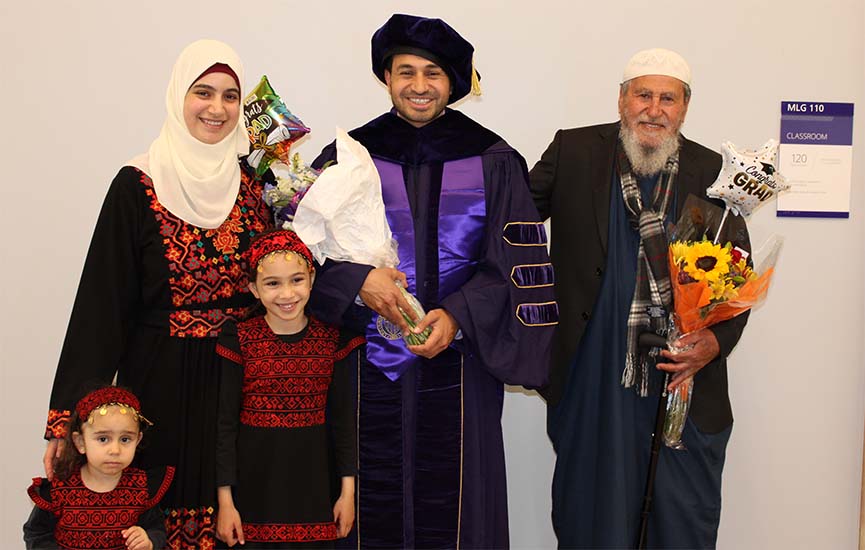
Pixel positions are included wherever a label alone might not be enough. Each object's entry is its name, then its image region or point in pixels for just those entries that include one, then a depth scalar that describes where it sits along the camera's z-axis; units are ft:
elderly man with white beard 11.16
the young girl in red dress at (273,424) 9.07
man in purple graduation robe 9.90
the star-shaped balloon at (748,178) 10.52
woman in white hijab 9.06
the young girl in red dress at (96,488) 8.54
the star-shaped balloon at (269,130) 10.07
